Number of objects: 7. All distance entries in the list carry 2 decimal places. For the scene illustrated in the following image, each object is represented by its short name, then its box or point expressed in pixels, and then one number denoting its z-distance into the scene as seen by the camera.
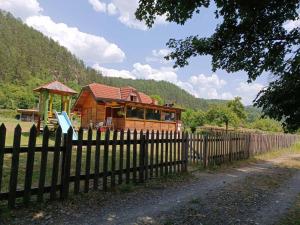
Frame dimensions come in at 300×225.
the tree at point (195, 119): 65.23
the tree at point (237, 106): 58.41
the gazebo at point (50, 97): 22.12
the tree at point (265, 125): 90.22
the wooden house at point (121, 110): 31.67
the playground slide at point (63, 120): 19.73
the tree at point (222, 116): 51.84
